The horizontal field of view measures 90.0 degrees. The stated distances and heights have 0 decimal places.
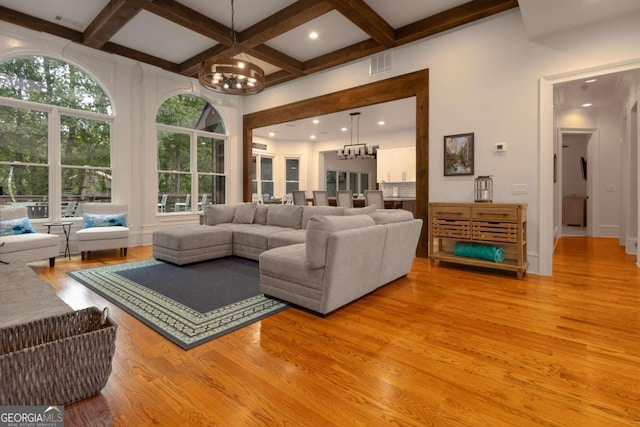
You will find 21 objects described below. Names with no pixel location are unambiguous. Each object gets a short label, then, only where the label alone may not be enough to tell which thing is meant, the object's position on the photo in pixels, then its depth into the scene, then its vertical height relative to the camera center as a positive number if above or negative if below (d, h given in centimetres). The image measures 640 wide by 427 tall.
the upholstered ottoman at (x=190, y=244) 423 -51
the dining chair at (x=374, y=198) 688 +18
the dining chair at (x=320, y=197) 772 +23
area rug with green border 242 -85
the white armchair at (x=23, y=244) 386 -45
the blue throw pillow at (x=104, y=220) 506 -20
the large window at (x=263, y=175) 1123 +112
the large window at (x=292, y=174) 1198 +123
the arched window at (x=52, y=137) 489 +117
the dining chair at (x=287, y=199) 1087 +26
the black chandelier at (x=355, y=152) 908 +158
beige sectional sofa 255 -47
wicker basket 134 -68
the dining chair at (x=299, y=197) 809 +24
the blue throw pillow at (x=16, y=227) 411 -24
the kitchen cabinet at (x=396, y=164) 962 +129
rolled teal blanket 402 -59
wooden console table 381 -29
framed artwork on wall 443 +73
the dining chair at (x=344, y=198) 742 +19
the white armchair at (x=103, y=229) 473 -33
